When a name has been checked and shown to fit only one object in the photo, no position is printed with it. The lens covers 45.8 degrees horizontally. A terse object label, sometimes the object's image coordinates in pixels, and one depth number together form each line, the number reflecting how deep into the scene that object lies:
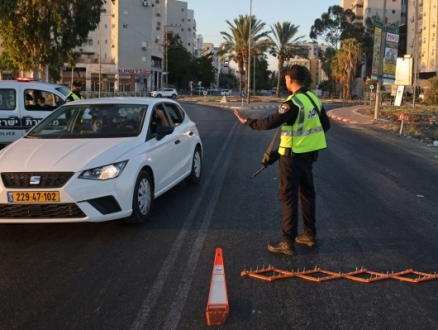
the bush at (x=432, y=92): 45.06
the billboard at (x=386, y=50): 25.30
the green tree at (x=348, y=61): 64.12
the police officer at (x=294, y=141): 5.07
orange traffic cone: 3.70
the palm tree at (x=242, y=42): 54.81
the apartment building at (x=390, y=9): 84.31
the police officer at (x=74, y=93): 12.09
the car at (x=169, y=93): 62.26
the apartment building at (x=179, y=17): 128.88
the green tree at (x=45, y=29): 24.27
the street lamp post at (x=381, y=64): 25.47
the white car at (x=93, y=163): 5.52
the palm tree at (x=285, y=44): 58.66
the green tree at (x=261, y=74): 109.18
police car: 11.84
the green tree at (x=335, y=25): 79.19
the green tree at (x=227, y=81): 167.62
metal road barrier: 4.56
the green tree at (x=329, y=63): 81.44
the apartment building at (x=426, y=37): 64.06
